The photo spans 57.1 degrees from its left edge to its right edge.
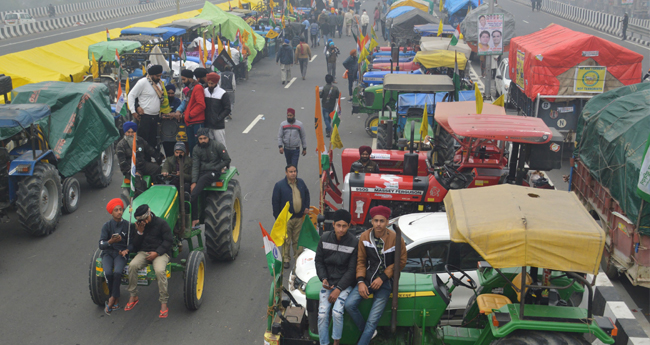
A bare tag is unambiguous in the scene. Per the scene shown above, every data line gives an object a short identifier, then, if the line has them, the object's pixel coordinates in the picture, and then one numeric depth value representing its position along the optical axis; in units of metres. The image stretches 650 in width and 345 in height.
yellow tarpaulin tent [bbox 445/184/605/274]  4.77
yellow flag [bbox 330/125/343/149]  11.06
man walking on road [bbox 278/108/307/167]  11.80
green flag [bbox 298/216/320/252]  6.61
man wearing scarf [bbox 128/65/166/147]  9.60
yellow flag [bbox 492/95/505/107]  11.89
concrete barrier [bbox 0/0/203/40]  33.88
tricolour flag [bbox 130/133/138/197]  7.48
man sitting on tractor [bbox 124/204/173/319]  7.16
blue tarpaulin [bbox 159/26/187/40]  22.72
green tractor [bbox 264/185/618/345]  4.80
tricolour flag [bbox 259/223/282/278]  5.81
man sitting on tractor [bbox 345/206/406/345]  5.65
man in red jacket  9.58
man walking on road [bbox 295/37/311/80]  24.08
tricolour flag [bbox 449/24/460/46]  20.34
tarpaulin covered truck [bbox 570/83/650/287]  7.56
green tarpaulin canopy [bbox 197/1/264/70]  25.22
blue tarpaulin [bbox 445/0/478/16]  34.69
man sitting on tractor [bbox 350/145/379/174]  9.75
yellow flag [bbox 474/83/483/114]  10.24
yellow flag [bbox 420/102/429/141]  11.28
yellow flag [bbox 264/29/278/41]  27.17
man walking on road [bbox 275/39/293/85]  22.96
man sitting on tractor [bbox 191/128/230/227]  8.45
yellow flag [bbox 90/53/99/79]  18.44
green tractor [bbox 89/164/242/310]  7.51
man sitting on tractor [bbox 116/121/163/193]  8.40
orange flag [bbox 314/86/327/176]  10.32
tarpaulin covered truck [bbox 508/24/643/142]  13.65
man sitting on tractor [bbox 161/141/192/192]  8.48
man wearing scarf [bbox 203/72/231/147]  9.81
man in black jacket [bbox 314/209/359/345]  5.73
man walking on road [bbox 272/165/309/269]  8.85
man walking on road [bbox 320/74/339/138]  16.25
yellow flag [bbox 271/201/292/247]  5.93
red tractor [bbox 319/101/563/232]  8.52
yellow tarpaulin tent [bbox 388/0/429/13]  34.31
